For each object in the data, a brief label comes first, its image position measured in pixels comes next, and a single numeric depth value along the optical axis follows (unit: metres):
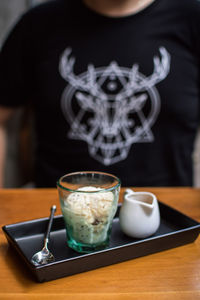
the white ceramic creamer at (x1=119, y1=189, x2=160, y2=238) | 0.76
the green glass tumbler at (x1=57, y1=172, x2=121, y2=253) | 0.70
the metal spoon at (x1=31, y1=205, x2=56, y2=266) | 0.67
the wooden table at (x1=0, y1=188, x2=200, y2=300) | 0.60
